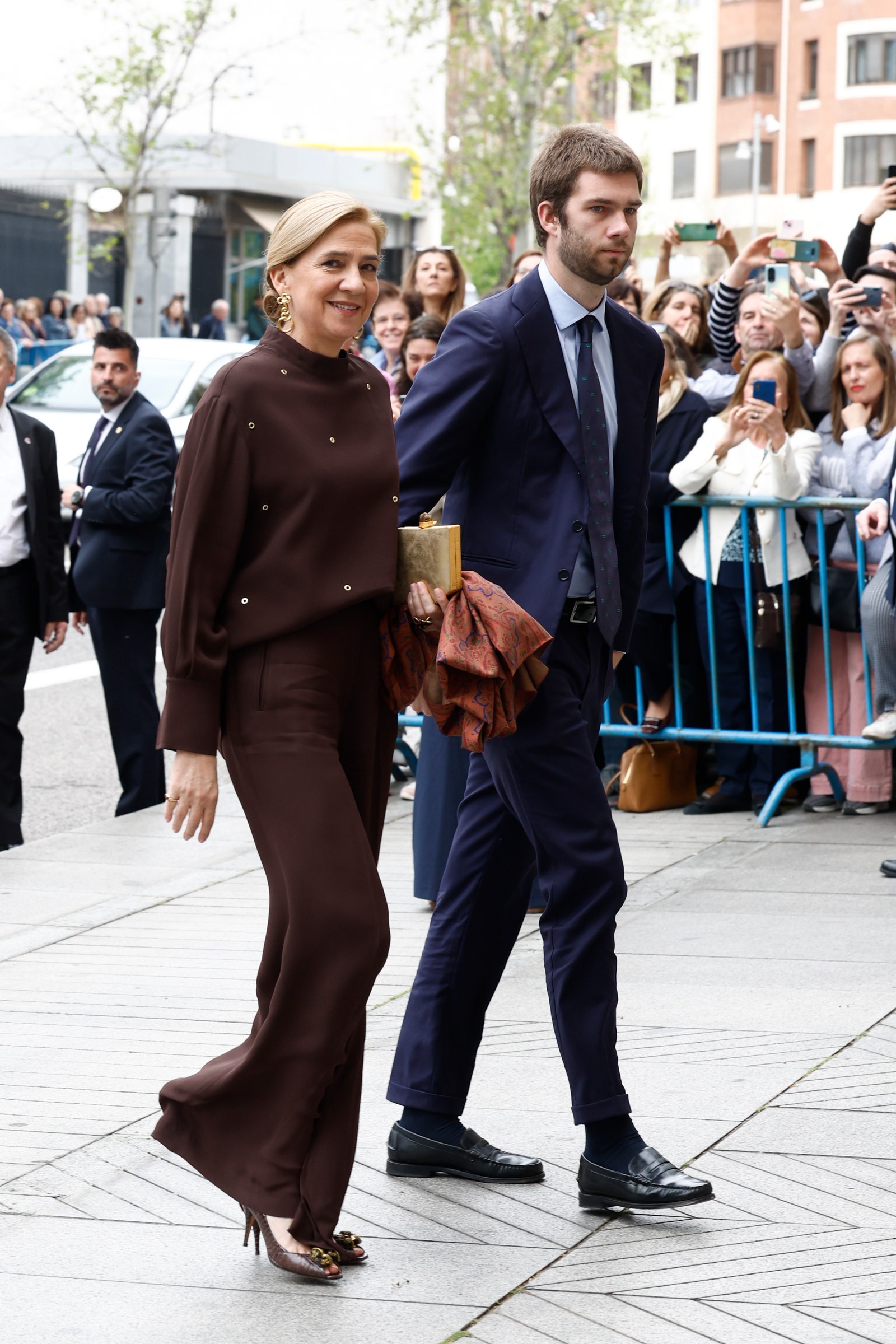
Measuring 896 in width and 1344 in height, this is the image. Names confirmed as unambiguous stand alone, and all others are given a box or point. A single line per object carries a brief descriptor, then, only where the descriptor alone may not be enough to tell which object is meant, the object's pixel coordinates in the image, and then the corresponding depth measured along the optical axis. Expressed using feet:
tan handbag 27.94
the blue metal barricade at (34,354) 89.20
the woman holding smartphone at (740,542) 26.84
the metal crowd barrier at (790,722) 26.35
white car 57.82
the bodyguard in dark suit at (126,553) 27.91
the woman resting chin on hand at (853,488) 26.94
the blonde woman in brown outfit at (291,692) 11.82
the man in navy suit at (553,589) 13.16
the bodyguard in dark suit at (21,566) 26.45
